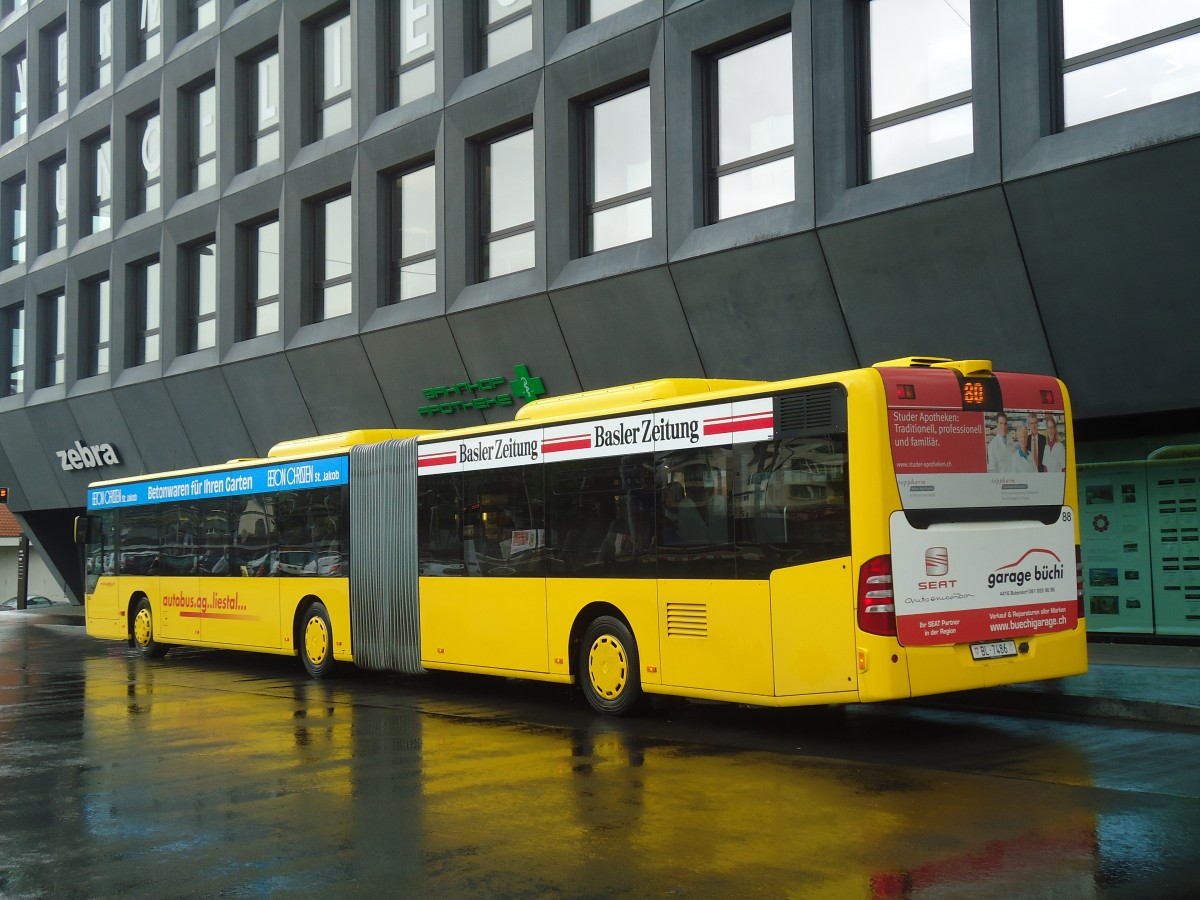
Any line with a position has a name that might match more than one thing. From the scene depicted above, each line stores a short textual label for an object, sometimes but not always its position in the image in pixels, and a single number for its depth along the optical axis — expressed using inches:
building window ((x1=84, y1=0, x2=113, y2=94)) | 1305.4
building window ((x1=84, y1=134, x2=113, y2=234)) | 1293.1
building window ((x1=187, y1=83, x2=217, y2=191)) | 1128.8
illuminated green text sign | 826.8
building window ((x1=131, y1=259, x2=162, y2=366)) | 1208.2
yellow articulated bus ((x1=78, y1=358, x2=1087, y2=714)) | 377.1
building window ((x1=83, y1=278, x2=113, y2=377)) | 1288.1
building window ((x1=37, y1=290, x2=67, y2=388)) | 1366.9
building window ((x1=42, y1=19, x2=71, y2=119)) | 1384.1
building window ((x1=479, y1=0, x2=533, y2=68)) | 826.2
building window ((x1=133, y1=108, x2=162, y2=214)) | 1200.8
